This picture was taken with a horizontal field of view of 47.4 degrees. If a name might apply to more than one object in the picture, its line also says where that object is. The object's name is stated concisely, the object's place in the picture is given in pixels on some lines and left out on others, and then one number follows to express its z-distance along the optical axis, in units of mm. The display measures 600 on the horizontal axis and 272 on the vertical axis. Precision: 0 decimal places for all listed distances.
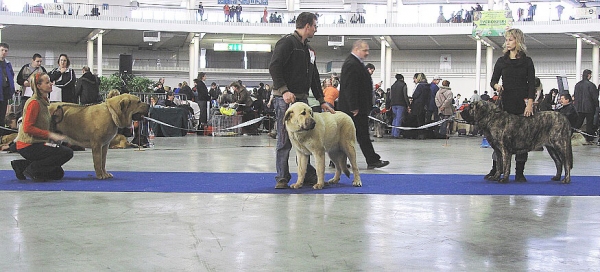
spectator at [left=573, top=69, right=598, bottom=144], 15906
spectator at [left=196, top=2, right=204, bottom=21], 38406
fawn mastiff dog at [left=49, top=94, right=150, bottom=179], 7090
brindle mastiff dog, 7039
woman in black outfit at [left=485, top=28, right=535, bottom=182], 7211
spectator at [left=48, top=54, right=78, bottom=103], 10469
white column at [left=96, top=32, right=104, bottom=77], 37906
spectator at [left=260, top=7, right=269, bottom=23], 39281
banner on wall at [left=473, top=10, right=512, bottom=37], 31047
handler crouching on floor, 6848
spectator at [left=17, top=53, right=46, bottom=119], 10648
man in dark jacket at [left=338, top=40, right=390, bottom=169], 8305
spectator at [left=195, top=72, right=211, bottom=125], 20234
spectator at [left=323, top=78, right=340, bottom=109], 12508
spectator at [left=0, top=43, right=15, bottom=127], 10664
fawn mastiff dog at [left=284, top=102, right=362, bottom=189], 5992
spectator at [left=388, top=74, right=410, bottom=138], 17047
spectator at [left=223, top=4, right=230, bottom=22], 39062
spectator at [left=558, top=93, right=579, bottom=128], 14487
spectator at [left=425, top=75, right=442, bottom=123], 17634
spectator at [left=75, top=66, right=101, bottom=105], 12773
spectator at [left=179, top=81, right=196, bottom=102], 22788
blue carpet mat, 6414
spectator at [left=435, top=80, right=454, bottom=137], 17217
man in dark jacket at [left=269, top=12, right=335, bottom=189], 6430
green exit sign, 46719
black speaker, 21953
